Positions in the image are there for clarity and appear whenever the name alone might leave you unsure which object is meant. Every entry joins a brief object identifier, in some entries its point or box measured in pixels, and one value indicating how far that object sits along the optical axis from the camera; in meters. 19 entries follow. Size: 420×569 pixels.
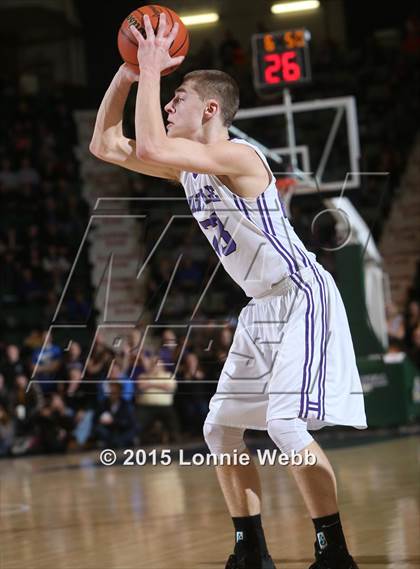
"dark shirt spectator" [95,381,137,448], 14.23
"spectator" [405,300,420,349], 14.52
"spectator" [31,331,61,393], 14.86
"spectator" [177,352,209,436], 14.66
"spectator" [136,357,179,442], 14.07
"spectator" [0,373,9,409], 14.80
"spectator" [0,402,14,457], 14.71
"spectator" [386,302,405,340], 14.24
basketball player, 4.35
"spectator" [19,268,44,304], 18.25
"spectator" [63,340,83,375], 14.31
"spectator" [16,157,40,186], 20.28
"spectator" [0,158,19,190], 20.22
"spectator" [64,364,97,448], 14.76
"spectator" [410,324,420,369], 14.22
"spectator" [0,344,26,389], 15.20
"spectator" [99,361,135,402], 13.64
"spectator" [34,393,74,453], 14.67
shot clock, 11.60
